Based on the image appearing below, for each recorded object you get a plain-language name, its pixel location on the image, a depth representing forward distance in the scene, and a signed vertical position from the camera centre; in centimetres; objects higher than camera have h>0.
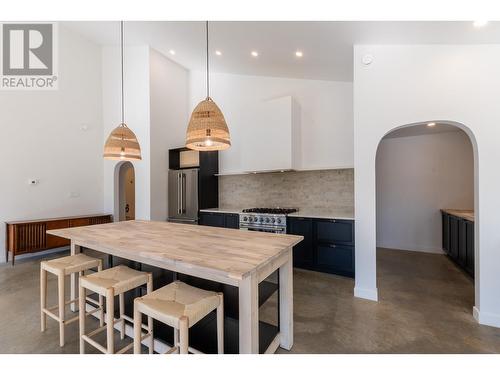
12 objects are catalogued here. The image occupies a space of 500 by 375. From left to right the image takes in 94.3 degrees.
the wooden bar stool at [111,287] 164 -75
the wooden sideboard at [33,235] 399 -85
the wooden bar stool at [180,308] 130 -73
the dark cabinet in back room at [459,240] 323 -86
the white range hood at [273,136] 405 +92
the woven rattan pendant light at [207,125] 200 +54
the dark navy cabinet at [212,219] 446 -63
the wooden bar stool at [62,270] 195 -75
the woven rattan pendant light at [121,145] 264 +49
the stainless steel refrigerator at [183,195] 477 -17
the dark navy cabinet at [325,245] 332 -88
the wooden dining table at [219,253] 141 -45
